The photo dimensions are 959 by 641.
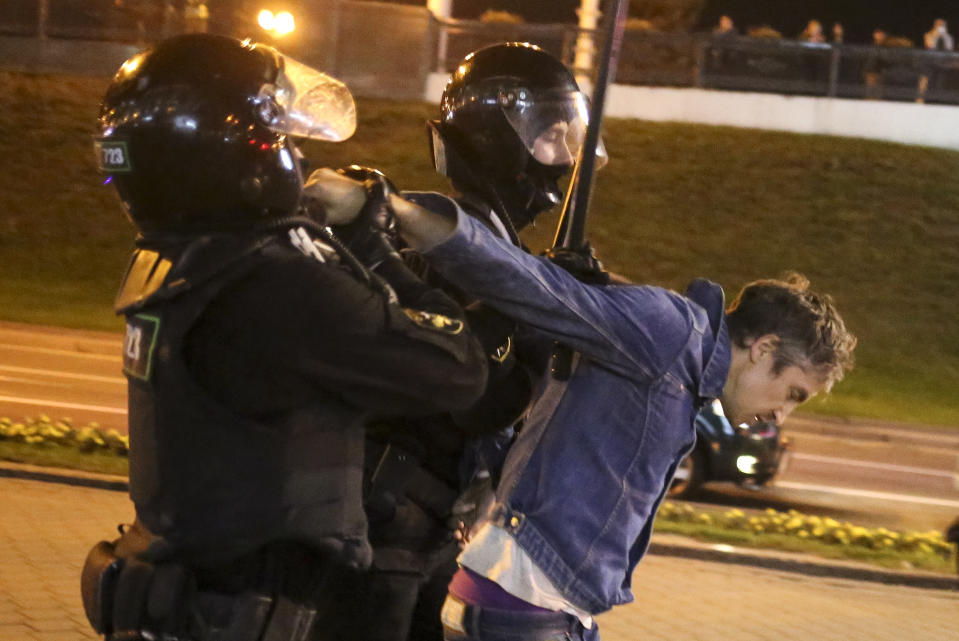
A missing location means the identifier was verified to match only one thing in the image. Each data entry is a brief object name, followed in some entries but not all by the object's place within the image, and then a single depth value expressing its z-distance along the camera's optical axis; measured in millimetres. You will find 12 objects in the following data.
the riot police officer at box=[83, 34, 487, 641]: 2207
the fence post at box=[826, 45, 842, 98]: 26203
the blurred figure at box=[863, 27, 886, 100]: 26188
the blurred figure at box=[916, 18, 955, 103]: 25969
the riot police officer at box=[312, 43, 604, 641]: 2779
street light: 18128
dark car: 11250
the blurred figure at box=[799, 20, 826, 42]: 26625
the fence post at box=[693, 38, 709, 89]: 26328
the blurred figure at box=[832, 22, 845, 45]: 27078
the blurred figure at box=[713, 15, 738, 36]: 26764
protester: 2445
